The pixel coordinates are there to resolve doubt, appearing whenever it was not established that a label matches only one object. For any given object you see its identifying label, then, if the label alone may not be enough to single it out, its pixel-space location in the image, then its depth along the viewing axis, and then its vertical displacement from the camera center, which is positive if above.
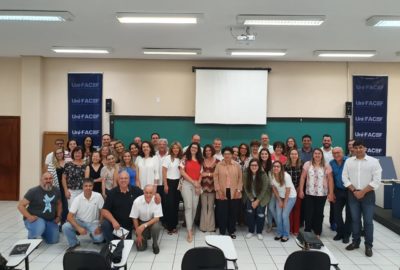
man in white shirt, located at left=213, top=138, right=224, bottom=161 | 5.89 -0.36
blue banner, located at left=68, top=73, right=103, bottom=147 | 8.01 +0.50
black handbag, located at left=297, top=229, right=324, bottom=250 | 3.21 -1.12
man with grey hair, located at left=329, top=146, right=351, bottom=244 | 5.21 -1.10
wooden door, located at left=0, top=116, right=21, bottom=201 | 7.98 -0.80
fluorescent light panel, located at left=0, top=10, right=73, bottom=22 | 4.52 +1.59
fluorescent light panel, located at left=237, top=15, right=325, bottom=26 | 4.55 +1.59
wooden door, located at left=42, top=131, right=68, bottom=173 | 7.89 -0.33
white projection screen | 7.80 +0.83
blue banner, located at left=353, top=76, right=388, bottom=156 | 8.02 +0.39
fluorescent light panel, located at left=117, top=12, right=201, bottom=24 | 4.57 +1.60
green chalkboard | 7.95 +0.04
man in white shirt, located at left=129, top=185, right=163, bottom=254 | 4.63 -1.31
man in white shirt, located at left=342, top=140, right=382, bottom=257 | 4.65 -0.78
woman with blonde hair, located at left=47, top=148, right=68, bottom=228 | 5.64 -0.80
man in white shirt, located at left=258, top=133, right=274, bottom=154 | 6.30 -0.26
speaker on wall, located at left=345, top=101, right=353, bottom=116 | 7.92 +0.60
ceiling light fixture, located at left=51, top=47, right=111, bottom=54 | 6.81 +1.66
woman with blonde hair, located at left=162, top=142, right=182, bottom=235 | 5.52 -0.90
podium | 6.62 -1.26
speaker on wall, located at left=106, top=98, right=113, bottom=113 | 7.88 +0.56
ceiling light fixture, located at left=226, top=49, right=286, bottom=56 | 6.76 +1.65
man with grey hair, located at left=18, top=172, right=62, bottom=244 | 4.87 -1.29
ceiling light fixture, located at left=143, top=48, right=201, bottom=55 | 6.78 +1.65
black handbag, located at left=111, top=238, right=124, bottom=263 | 3.00 -1.19
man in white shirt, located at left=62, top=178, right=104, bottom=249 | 4.74 -1.32
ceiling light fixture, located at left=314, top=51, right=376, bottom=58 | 6.80 +1.67
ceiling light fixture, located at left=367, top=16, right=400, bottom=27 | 4.54 +1.61
